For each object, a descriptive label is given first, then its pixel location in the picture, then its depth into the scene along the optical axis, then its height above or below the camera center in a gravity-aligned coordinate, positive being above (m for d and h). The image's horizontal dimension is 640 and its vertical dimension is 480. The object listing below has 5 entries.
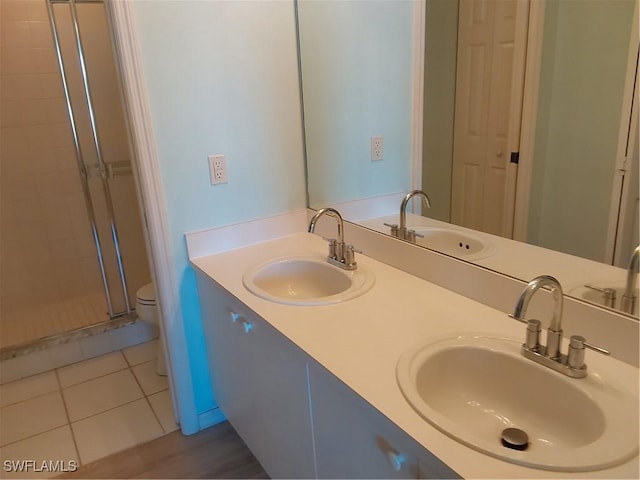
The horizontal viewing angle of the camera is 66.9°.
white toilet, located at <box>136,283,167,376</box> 2.48 -0.98
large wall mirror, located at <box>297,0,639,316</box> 1.12 -0.06
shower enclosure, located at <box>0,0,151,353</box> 2.86 -0.41
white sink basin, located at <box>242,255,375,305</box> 1.66 -0.60
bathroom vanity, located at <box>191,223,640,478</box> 0.85 -0.57
